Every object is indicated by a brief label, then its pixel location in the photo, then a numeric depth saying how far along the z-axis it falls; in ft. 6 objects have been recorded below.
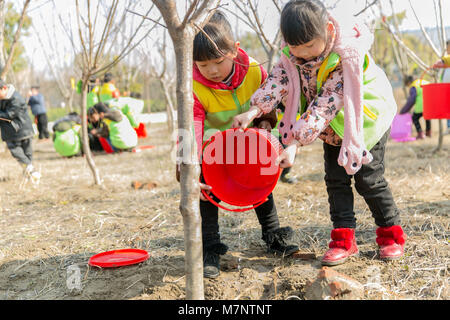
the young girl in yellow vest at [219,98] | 6.24
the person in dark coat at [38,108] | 34.71
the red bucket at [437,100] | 11.97
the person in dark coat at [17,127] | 16.53
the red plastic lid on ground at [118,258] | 6.90
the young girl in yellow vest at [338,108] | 5.66
